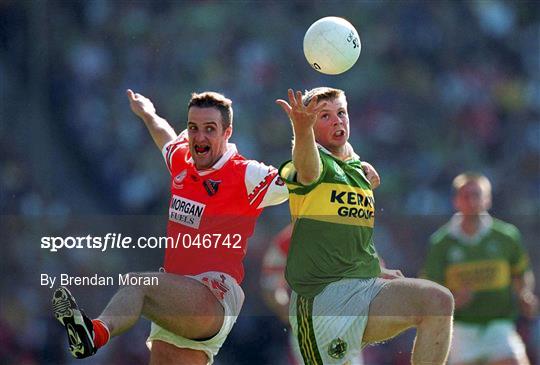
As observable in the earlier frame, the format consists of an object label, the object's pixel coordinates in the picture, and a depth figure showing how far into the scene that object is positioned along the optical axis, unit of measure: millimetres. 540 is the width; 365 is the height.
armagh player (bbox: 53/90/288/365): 13766
